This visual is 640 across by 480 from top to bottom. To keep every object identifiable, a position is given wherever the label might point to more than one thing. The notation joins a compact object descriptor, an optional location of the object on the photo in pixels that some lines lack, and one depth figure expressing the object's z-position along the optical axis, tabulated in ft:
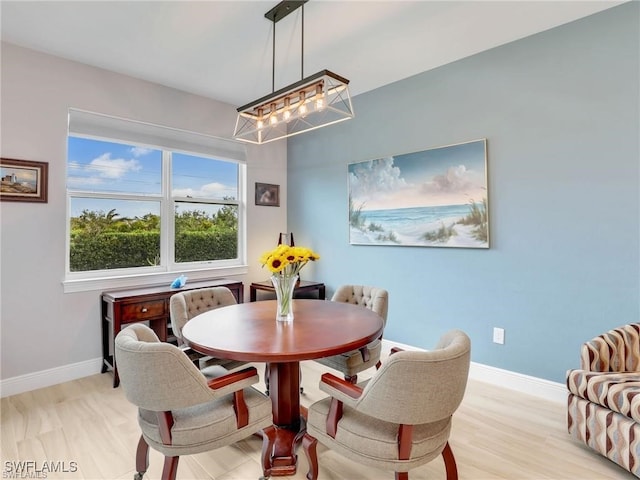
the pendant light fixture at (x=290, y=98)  6.86
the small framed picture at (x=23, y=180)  9.00
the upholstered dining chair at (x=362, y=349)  7.68
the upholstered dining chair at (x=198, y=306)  7.84
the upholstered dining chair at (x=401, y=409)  4.40
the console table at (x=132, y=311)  9.71
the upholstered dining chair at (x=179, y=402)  4.72
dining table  5.41
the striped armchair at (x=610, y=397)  5.76
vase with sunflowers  6.63
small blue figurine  11.03
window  10.59
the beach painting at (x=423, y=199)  9.89
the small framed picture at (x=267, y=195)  14.60
